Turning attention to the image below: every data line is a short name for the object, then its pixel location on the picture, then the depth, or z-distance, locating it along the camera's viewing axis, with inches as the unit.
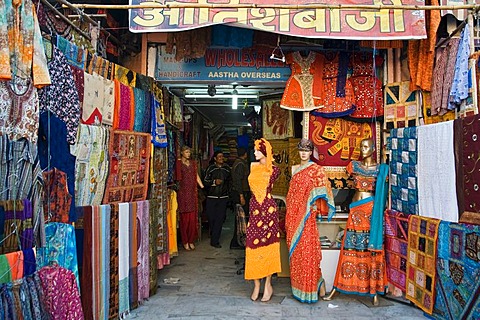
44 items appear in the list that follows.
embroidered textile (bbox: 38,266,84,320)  110.1
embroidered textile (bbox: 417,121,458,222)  147.6
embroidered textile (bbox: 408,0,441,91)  175.5
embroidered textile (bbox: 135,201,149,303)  175.0
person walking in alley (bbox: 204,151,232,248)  293.3
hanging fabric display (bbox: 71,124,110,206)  141.6
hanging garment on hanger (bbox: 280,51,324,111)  207.8
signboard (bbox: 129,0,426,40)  167.9
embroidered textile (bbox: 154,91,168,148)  195.6
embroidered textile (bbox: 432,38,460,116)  166.4
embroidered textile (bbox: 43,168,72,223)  125.1
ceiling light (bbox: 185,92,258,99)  270.5
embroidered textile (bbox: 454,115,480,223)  133.0
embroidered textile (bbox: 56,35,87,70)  137.8
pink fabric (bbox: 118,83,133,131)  169.0
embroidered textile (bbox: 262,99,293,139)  244.5
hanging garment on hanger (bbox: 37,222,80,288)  122.0
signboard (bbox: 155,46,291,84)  214.8
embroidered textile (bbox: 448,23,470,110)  158.9
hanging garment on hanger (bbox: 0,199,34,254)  98.1
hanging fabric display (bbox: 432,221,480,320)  133.8
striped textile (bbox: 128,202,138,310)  166.7
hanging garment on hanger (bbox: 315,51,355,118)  206.5
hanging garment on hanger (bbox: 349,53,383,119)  207.2
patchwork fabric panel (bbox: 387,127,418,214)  170.1
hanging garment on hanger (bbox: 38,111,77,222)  123.5
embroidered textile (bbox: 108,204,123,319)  152.9
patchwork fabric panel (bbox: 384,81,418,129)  190.1
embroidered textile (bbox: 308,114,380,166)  211.0
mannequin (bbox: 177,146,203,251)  281.1
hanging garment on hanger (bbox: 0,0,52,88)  105.3
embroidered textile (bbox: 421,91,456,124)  182.5
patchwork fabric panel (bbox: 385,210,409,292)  175.3
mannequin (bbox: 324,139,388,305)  179.8
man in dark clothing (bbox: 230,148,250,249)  271.9
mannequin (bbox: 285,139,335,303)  179.9
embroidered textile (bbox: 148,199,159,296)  186.4
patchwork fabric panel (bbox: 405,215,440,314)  156.3
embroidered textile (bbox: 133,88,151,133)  180.4
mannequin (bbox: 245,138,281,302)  180.9
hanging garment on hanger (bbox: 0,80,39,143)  107.0
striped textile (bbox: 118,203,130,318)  158.7
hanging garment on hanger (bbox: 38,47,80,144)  124.3
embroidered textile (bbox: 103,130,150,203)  162.4
